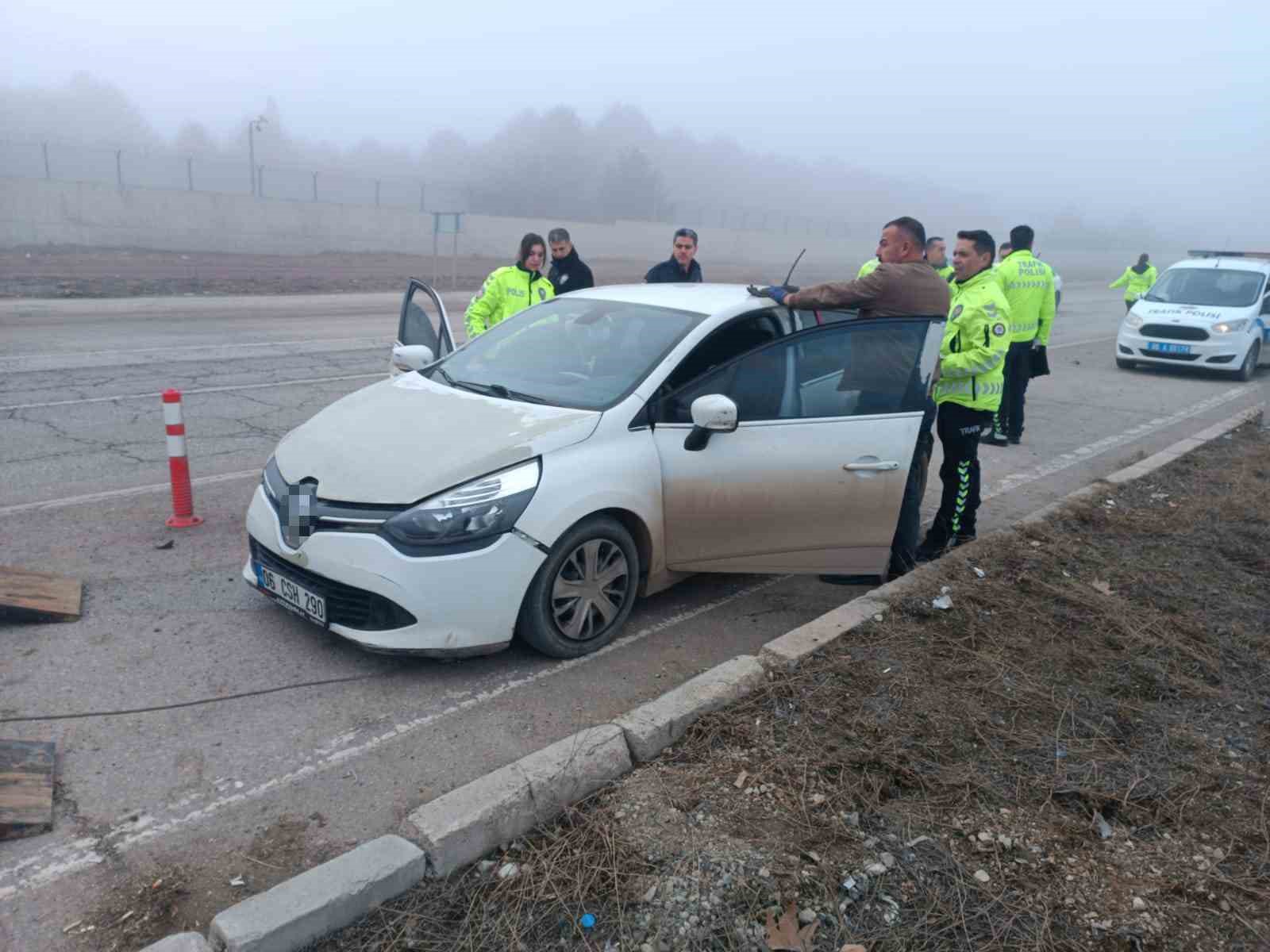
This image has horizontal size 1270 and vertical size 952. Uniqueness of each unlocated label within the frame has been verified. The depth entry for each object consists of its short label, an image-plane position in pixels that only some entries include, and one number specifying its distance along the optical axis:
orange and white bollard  5.98
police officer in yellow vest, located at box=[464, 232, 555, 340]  7.77
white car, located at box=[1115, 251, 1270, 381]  15.16
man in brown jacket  5.25
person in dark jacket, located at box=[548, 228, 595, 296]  8.38
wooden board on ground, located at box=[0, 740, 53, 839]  3.16
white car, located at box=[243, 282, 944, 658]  4.09
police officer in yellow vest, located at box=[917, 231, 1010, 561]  5.87
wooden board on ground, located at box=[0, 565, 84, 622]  4.54
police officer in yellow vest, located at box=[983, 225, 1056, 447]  9.36
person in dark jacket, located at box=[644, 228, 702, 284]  8.41
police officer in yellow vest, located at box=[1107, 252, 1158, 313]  19.11
